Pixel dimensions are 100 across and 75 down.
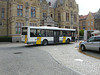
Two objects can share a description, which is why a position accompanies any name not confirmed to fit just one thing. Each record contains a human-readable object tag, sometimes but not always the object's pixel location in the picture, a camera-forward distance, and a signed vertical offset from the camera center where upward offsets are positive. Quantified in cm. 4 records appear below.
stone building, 2455 +604
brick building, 5895 +884
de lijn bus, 1591 +38
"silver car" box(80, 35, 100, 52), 1068 -73
